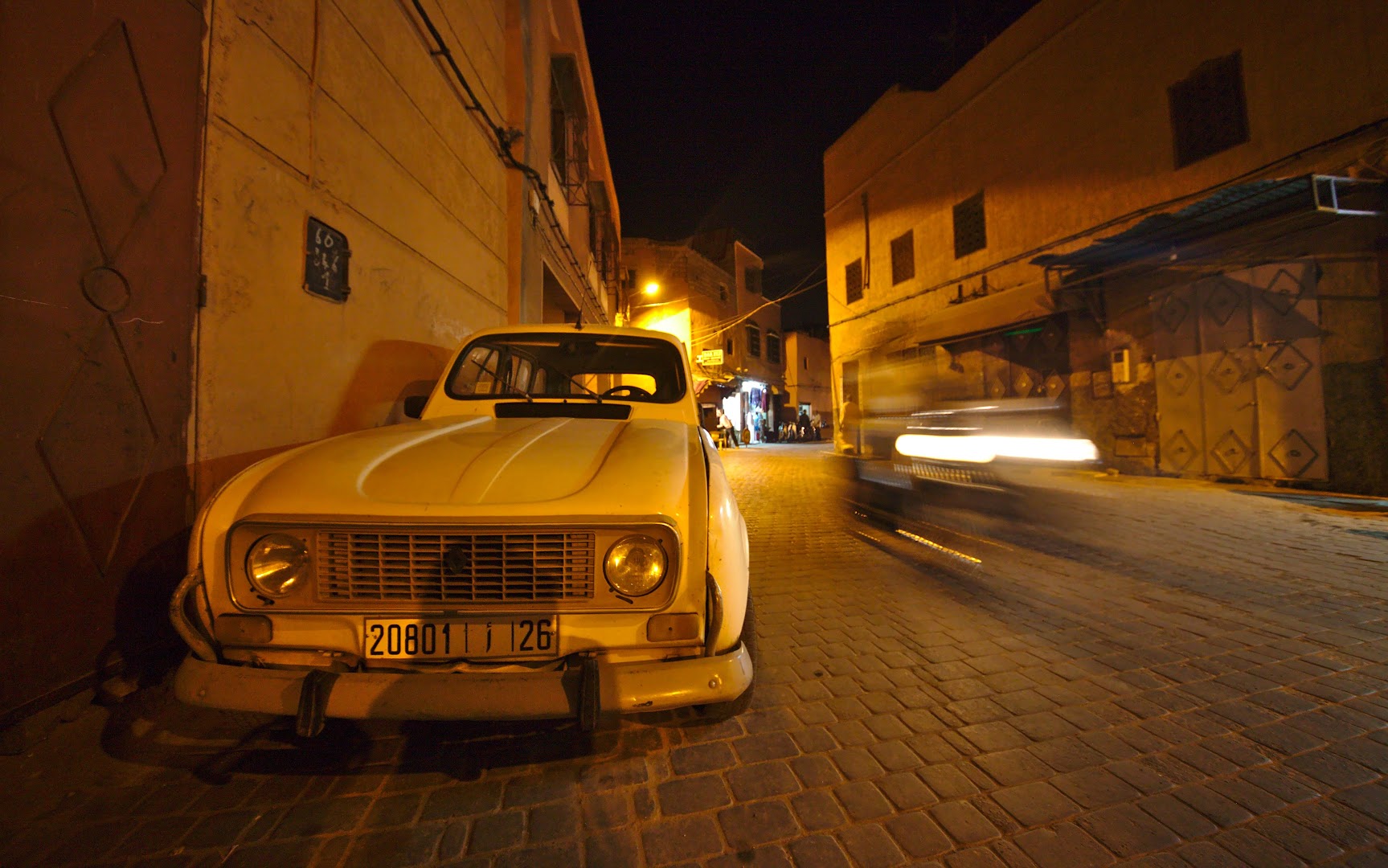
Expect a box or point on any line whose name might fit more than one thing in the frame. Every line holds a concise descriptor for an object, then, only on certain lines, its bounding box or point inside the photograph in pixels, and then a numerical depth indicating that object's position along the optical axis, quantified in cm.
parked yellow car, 151
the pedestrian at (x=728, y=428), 1964
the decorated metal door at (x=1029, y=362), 1134
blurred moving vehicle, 622
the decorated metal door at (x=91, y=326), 196
